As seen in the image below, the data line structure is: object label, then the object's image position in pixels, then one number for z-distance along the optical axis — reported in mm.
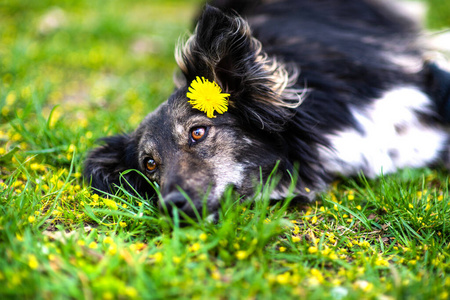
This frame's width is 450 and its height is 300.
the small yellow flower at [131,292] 1648
